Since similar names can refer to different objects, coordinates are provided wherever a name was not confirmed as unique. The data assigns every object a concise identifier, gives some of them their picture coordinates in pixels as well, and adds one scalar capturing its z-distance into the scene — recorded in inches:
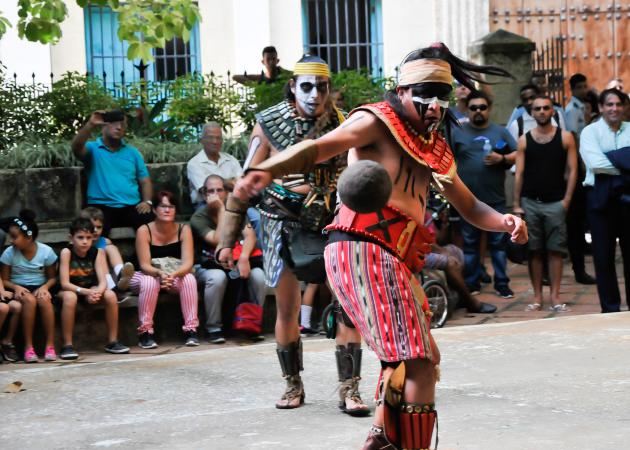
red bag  398.0
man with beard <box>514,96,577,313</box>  430.9
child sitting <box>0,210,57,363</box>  377.1
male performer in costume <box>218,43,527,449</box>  200.1
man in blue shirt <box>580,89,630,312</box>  404.8
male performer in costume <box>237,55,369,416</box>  271.4
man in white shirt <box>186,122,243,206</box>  441.4
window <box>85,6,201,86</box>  721.0
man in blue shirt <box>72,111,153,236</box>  425.7
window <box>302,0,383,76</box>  748.6
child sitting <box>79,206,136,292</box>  395.5
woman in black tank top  394.9
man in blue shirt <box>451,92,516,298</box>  454.0
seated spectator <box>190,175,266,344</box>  402.9
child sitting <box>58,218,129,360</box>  382.6
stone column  597.2
